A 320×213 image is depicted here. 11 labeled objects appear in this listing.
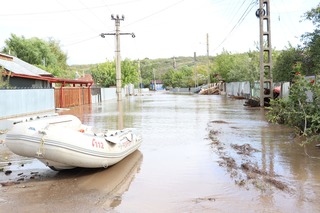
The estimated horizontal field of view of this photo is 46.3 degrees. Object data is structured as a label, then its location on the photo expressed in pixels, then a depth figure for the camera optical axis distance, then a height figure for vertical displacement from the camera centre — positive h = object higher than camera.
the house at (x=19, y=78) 26.23 +1.06
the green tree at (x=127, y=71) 63.31 +3.28
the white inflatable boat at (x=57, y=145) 6.94 -1.01
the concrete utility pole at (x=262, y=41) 26.58 +3.34
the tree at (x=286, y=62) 24.94 +1.77
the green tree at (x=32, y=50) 59.22 +6.68
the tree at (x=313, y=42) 20.98 +2.62
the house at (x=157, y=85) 134.25 +1.87
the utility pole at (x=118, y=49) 38.09 +4.27
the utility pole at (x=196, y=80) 87.12 +2.13
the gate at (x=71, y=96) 31.29 -0.44
